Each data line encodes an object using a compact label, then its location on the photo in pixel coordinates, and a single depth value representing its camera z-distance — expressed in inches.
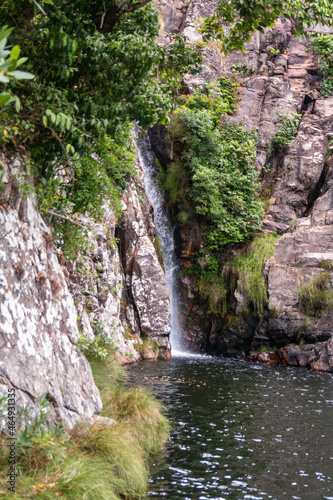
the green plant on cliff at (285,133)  983.6
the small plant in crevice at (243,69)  1073.5
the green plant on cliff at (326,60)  1051.9
